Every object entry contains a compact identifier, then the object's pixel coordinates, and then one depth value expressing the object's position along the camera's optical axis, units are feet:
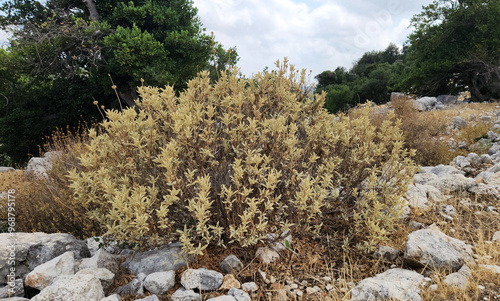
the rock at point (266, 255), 8.83
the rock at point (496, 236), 9.96
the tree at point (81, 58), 35.68
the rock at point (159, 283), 7.56
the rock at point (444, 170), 16.86
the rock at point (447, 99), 53.88
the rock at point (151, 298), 7.04
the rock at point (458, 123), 30.60
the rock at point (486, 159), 19.22
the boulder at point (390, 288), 7.07
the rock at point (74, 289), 6.77
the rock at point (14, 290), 8.37
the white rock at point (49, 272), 8.13
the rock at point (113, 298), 7.11
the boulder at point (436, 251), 8.32
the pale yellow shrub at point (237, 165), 7.77
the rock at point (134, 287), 7.62
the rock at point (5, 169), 34.69
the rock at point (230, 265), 8.30
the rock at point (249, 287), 7.78
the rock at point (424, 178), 15.82
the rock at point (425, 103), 44.64
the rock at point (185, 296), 7.15
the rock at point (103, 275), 7.82
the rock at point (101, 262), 8.47
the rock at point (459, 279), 7.54
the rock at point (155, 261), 8.50
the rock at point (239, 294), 7.15
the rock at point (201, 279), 7.57
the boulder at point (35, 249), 9.38
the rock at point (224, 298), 6.92
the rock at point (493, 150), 21.70
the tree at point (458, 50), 47.50
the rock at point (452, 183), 14.28
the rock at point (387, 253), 9.31
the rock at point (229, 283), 7.68
